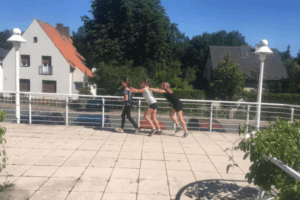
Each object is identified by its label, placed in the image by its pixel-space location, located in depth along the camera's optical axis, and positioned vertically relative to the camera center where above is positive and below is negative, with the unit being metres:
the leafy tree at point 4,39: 74.80 +11.43
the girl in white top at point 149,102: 7.93 -0.60
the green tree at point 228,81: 21.09 +0.26
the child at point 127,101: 8.19 -0.61
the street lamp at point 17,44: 9.24 +1.23
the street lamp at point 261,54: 9.04 +1.10
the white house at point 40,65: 29.03 +1.53
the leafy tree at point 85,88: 22.44 -0.66
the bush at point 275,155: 2.36 -0.63
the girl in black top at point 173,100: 7.88 -0.52
